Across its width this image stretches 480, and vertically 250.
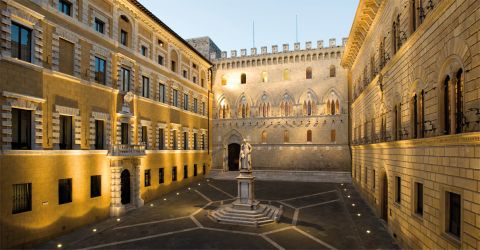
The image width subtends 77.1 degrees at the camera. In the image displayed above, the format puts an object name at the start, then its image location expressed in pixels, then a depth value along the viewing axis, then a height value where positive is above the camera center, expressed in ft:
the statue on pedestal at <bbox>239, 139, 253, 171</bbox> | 71.82 -5.37
